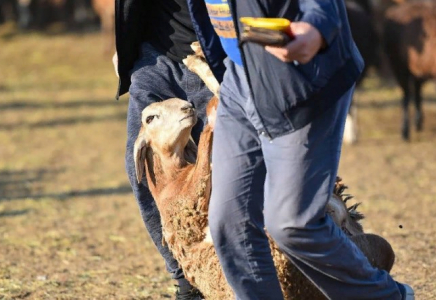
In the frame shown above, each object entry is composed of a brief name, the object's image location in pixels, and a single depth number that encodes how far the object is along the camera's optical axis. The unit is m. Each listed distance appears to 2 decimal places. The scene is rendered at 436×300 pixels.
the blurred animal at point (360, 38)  21.98
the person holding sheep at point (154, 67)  8.37
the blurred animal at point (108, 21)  38.59
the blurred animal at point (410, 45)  21.84
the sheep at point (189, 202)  7.66
